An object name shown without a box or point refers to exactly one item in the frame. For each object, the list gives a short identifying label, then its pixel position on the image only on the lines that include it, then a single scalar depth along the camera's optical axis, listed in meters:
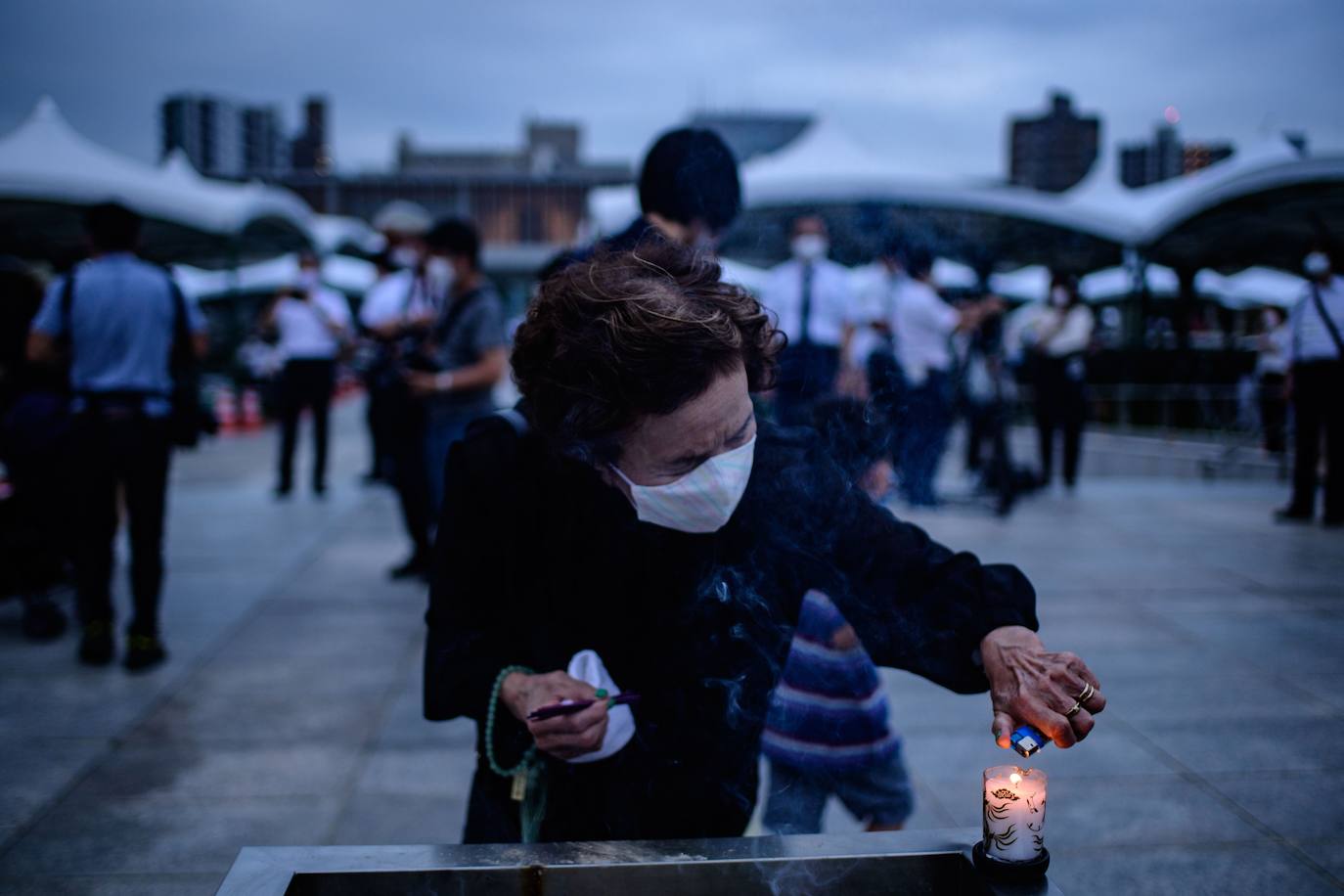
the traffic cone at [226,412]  15.34
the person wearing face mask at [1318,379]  6.89
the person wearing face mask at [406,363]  5.66
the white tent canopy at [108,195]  13.73
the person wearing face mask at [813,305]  5.60
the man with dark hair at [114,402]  4.15
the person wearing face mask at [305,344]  8.30
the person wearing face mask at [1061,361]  8.95
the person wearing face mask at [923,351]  6.86
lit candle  1.19
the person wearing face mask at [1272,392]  11.14
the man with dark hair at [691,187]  2.64
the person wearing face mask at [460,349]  5.20
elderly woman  1.46
